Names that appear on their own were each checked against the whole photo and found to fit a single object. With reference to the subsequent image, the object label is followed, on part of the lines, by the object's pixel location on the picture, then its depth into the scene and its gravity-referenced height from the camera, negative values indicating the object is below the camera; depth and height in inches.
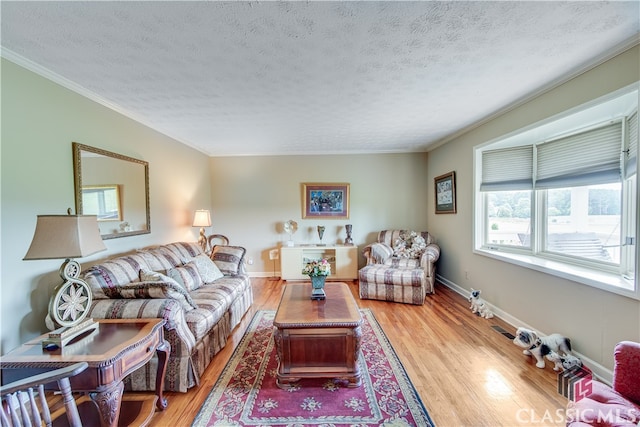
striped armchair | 135.2 -35.4
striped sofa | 69.2 -30.4
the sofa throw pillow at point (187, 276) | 99.6 -27.7
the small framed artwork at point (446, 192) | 151.4 +10.1
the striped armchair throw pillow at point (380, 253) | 157.6 -29.0
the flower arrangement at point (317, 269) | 90.0 -22.4
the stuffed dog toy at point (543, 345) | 78.9 -45.2
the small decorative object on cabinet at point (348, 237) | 183.0 -21.3
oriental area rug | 60.8 -52.3
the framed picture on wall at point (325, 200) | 188.2 +6.8
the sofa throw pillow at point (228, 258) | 131.0 -26.6
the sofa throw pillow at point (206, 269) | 113.6 -28.4
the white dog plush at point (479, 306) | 115.3 -47.8
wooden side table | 46.9 -29.9
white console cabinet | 178.1 -38.1
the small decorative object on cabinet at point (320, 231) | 183.0 -16.5
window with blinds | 76.8 +6.0
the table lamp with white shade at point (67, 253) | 52.5 -9.1
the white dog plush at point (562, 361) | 74.1 -47.5
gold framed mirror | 85.4 +8.2
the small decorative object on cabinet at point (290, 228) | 185.9 -14.5
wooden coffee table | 71.9 -41.2
